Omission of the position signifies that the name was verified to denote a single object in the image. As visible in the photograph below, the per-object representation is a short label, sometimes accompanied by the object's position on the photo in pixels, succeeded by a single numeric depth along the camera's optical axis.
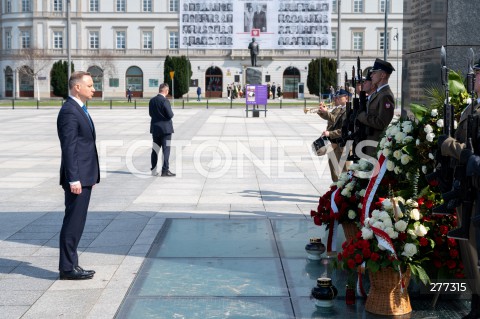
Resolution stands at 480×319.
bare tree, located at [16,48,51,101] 86.94
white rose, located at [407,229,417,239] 6.05
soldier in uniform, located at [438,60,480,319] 5.24
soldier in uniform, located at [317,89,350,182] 10.86
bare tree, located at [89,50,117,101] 89.44
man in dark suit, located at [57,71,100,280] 7.21
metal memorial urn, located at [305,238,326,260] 7.94
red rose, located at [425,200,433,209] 6.29
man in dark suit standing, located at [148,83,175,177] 16.12
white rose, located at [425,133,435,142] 6.16
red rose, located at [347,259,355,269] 6.02
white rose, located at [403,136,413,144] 6.49
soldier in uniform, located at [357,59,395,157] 8.13
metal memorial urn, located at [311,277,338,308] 6.23
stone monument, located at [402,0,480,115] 7.55
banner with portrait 63.12
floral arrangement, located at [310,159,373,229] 7.31
